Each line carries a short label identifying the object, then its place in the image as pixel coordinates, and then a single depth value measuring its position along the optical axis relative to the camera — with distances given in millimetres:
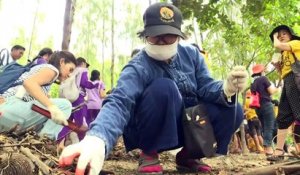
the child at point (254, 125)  7056
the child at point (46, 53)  4382
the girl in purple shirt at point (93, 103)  4785
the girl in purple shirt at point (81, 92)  4228
